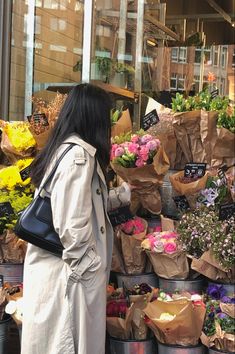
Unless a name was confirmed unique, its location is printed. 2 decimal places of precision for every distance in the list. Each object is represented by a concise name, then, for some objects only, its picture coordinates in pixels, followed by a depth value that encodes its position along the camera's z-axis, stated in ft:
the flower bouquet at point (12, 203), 12.73
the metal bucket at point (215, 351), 10.42
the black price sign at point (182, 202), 12.35
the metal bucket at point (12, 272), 12.88
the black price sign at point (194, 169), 12.29
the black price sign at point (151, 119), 13.16
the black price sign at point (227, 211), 11.22
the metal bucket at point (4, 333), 11.99
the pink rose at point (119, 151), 12.15
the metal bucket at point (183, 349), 10.73
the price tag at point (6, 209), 12.85
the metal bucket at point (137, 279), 12.23
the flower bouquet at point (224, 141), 11.94
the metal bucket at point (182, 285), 11.69
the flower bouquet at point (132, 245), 12.07
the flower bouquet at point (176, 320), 10.41
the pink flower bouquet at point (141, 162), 12.05
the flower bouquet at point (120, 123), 13.60
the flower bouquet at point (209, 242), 10.78
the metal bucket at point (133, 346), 11.30
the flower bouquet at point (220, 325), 10.35
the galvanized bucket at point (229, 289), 11.17
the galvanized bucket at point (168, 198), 13.21
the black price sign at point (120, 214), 11.94
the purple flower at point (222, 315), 10.49
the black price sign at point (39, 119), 13.85
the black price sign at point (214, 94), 13.22
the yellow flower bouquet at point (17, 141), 14.19
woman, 9.65
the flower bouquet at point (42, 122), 13.83
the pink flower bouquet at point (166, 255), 11.44
